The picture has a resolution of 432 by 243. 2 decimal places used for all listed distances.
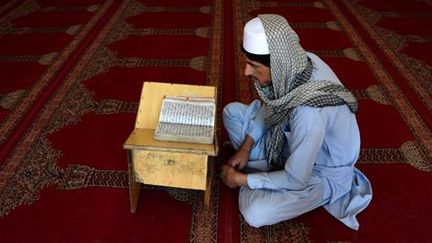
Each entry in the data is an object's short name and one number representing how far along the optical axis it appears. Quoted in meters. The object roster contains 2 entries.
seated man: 1.23
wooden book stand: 1.26
